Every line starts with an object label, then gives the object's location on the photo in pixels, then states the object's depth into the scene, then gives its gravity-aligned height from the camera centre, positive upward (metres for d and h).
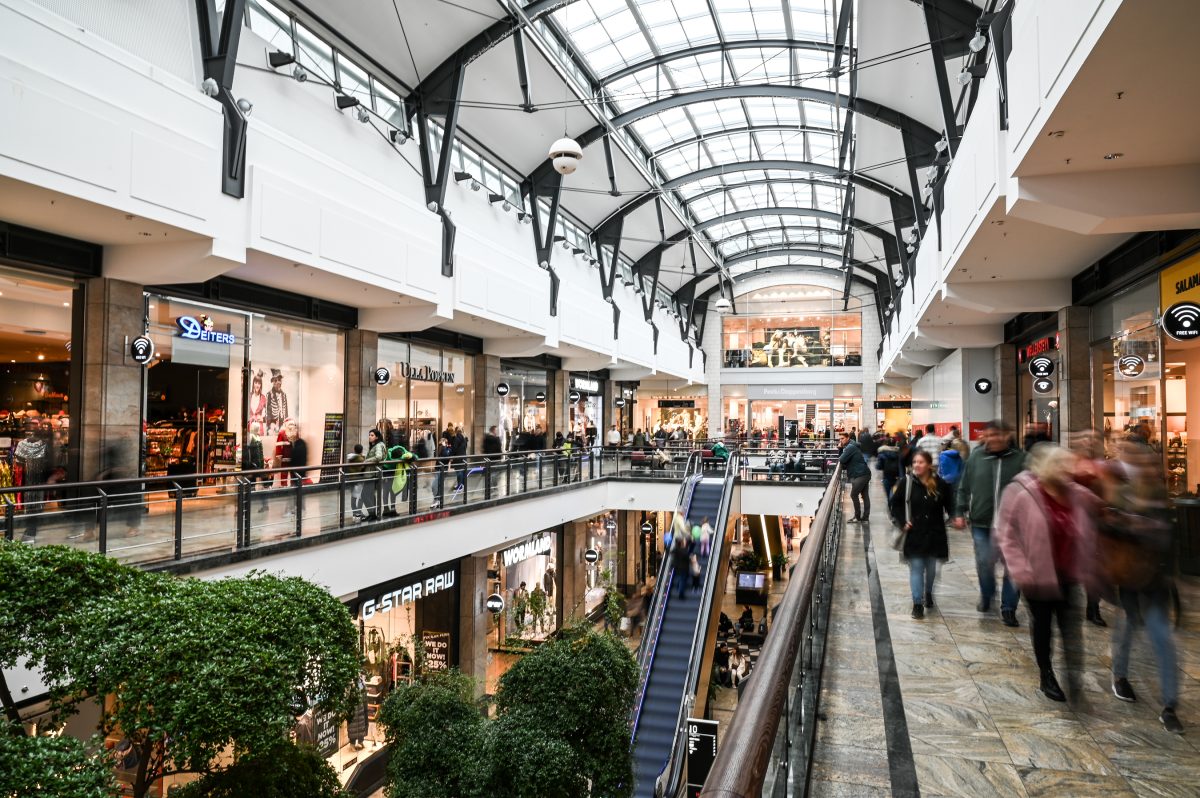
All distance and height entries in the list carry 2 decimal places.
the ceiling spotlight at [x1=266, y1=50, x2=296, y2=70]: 11.62 +5.99
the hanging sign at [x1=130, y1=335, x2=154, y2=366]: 10.13 +1.00
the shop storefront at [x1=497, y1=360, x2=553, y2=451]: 21.68 +0.52
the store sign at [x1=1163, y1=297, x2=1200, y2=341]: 6.86 +0.96
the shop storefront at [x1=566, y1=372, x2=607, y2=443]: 26.92 +0.54
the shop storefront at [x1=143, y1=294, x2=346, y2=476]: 11.00 +0.52
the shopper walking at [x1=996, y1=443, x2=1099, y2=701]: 3.71 -0.73
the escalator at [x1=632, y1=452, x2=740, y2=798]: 12.25 -4.75
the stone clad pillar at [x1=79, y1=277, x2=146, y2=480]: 9.64 +0.50
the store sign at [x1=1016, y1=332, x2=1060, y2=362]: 12.47 +1.34
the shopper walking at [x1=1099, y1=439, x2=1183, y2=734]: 3.47 -0.74
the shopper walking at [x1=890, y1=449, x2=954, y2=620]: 5.55 -0.90
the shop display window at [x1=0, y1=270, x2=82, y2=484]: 9.34 +0.50
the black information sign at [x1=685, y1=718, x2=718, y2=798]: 6.68 -3.19
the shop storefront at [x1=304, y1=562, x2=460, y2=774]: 11.02 -4.14
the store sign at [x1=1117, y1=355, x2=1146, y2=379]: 8.74 +0.67
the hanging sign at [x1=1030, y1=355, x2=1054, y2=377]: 12.18 +0.91
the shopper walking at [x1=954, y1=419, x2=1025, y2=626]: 5.55 -0.53
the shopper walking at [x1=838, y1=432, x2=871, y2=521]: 11.34 -0.92
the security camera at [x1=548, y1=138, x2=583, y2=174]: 11.34 +4.35
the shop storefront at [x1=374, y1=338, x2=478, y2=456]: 16.48 +0.67
